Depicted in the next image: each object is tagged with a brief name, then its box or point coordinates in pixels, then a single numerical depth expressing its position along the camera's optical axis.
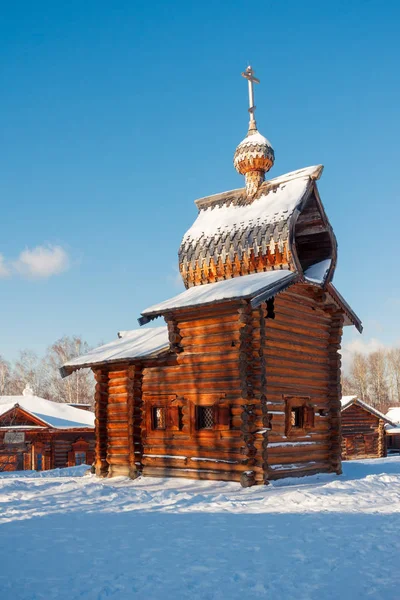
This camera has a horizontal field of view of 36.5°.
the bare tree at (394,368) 94.19
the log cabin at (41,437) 30.73
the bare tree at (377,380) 85.36
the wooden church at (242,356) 15.59
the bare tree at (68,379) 51.91
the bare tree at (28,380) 66.81
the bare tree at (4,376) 60.95
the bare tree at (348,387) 88.80
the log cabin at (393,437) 43.28
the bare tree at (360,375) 85.56
